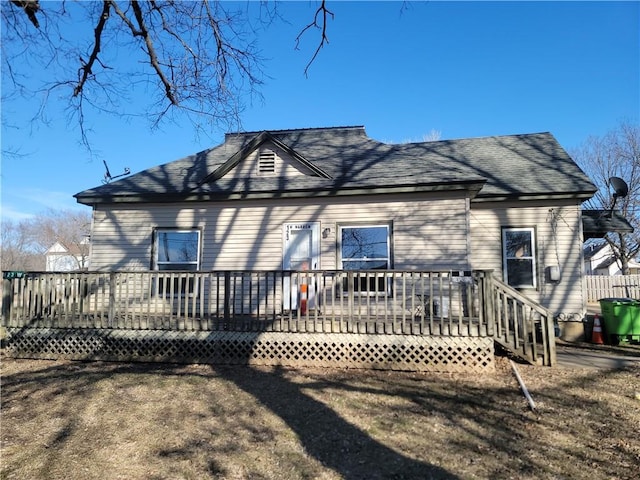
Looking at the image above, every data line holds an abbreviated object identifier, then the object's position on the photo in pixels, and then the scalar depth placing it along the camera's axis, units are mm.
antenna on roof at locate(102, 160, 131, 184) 11953
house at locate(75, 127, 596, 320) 9062
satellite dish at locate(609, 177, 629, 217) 10633
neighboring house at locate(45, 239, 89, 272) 46612
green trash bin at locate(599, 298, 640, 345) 8586
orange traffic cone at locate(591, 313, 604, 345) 8859
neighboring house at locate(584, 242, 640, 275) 45897
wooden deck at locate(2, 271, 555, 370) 6555
